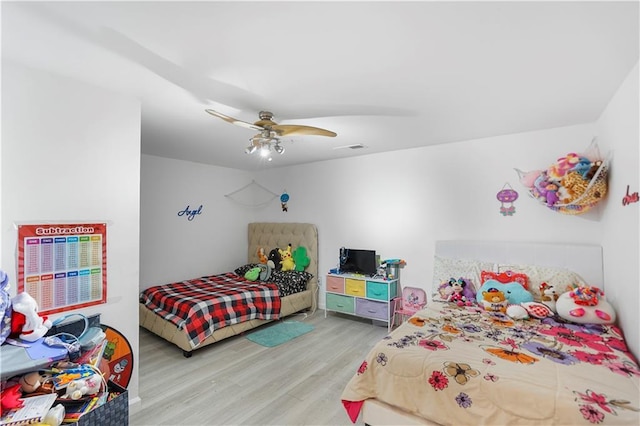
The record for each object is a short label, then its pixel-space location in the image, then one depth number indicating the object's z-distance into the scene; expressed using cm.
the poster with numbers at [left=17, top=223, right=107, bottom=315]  178
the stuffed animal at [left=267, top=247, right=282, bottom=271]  493
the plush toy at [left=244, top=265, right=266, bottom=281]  463
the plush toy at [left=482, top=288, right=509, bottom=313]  285
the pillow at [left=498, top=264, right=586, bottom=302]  286
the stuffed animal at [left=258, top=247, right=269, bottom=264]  518
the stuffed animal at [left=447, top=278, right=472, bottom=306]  315
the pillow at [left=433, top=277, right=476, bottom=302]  327
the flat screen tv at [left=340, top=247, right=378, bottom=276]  423
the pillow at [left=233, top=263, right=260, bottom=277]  484
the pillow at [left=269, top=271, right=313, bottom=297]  438
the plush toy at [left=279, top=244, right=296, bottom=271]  490
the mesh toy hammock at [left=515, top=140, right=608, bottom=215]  253
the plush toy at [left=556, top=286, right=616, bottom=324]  237
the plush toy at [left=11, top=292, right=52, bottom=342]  143
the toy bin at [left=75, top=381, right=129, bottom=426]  129
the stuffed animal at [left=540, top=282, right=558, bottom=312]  276
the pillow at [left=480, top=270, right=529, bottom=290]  303
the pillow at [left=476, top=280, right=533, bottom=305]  288
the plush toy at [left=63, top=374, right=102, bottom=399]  130
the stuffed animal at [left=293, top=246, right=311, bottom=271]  489
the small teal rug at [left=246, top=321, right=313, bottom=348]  360
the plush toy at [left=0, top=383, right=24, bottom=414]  117
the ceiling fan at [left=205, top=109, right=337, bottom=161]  234
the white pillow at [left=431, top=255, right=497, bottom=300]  335
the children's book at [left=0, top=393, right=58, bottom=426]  115
